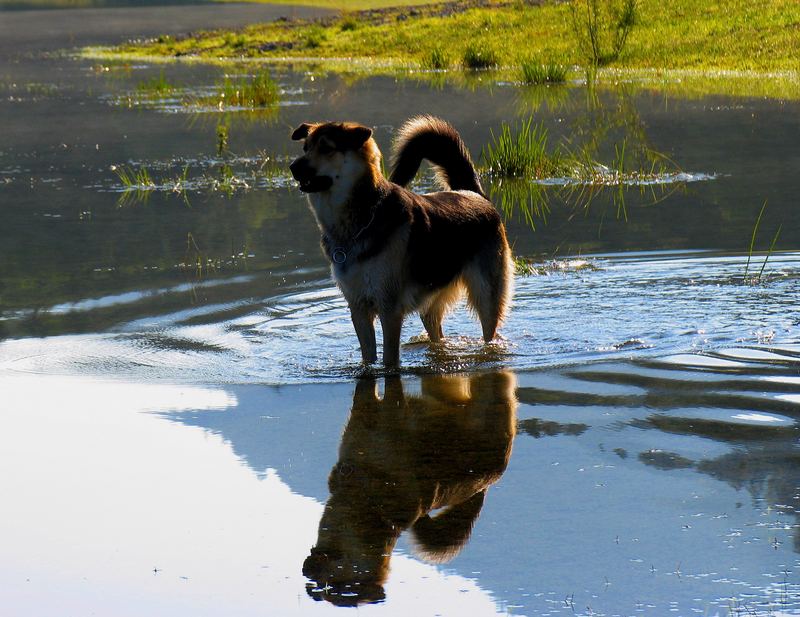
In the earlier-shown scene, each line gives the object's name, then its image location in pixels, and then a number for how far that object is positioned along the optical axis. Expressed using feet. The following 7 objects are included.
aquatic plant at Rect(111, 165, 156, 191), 47.48
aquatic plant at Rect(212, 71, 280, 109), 72.02
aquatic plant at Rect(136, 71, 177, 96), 79.87
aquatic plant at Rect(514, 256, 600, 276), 32.78
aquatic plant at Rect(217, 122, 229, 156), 53.35
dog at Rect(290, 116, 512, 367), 22.97
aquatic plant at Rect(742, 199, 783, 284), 29.55
